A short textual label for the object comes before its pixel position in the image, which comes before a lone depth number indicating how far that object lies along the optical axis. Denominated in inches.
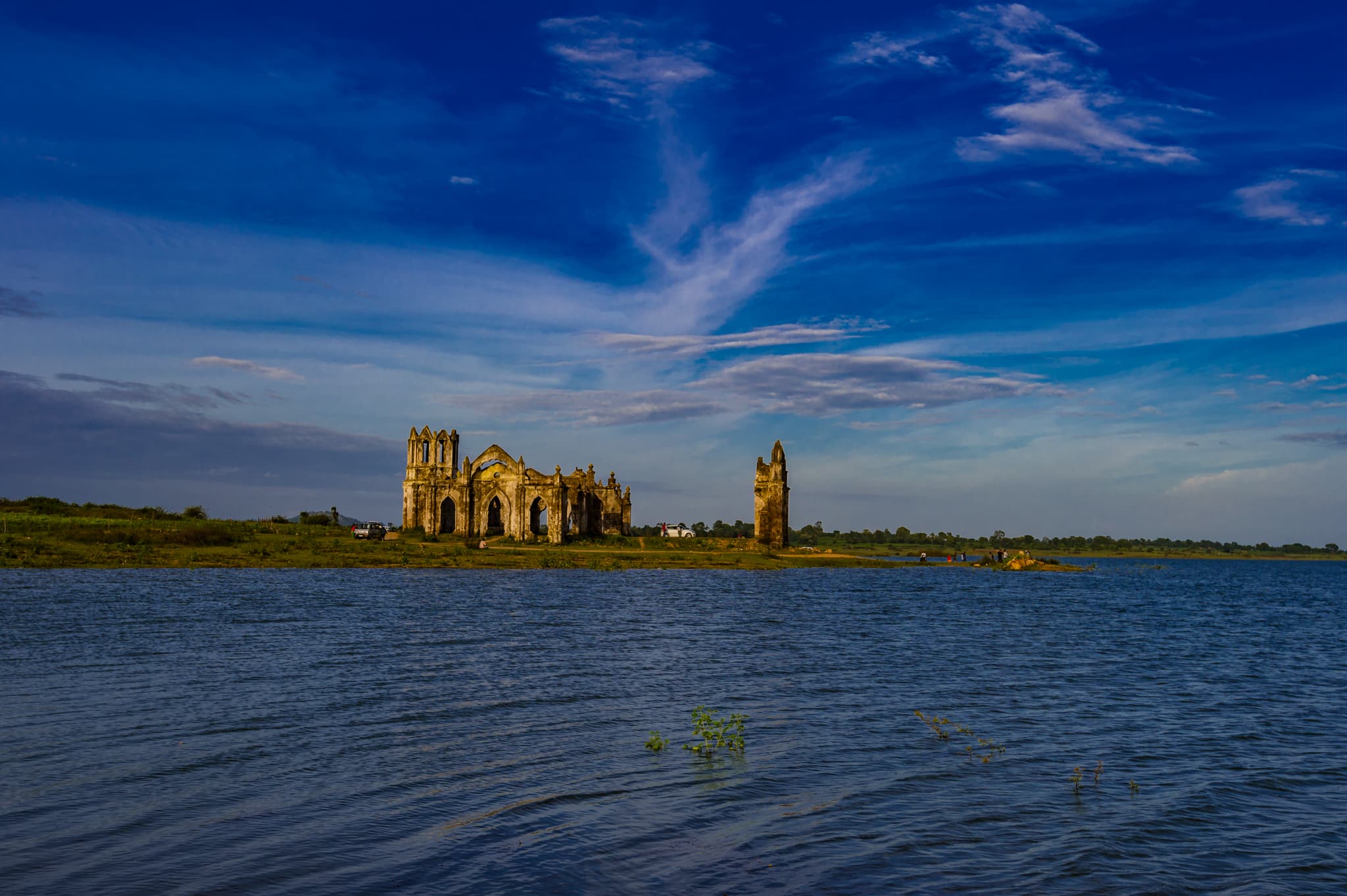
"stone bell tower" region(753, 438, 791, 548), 4446.4
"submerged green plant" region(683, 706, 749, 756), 739.4
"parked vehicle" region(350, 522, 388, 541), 4077.3
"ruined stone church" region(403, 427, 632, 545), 4288.9
